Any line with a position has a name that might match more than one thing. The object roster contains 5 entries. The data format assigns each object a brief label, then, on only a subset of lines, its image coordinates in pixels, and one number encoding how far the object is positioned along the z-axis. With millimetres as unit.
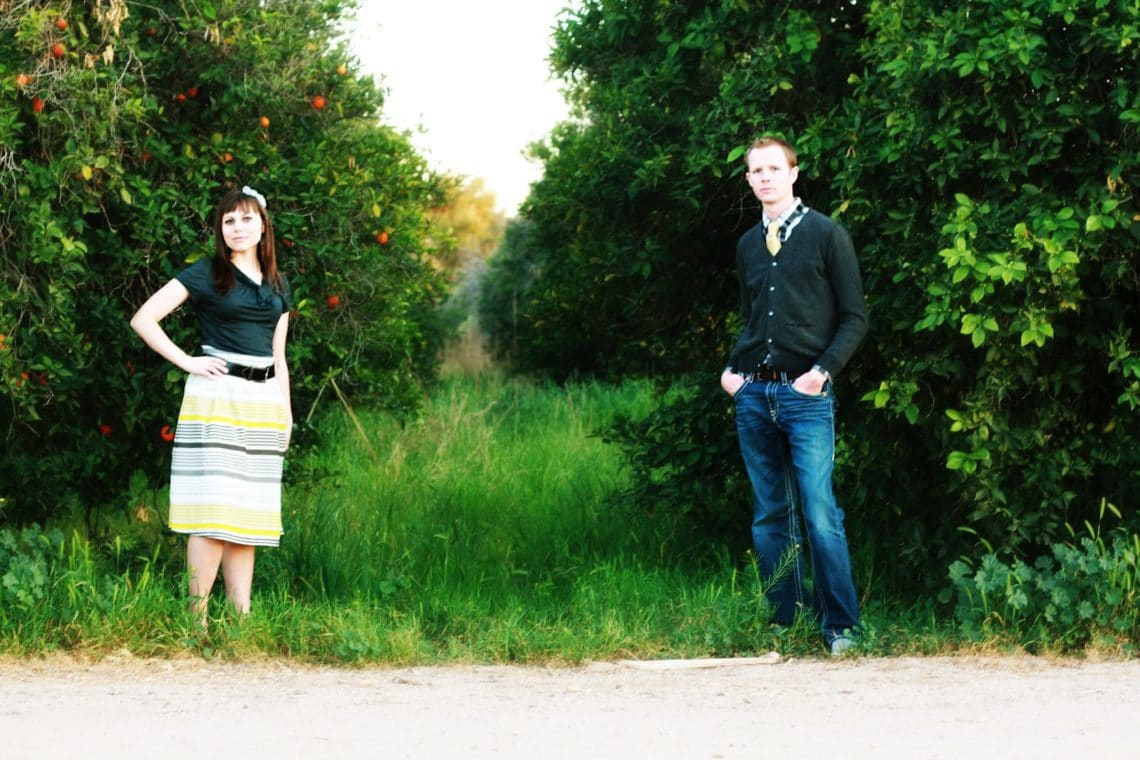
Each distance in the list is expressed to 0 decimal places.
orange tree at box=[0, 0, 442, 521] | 7090
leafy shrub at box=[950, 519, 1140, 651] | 6391
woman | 6508
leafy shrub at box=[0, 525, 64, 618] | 6543
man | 6430
